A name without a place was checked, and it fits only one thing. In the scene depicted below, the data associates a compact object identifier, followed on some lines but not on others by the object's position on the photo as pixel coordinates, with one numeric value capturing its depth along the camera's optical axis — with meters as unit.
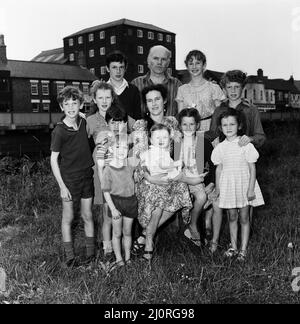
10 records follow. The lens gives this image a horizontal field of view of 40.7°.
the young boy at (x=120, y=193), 3.87
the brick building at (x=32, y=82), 36.91
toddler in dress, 4.00
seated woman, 4.03
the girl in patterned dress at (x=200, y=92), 4.68
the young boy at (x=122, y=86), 4.62
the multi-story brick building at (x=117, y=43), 52.12
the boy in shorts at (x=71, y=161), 3.94
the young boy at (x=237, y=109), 4.25
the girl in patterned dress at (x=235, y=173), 3.98
